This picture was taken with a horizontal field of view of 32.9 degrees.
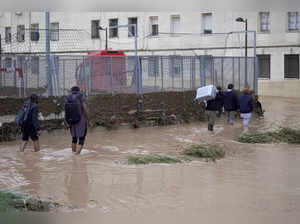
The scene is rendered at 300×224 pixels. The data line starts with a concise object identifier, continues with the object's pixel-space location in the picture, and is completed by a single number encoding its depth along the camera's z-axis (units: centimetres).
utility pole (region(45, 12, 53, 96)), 1500
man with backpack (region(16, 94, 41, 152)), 1145
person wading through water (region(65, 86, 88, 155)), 1118
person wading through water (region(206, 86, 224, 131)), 1628
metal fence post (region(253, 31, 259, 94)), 2172
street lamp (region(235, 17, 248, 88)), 2143
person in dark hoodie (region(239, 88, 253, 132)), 1633
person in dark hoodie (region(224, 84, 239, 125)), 1817
